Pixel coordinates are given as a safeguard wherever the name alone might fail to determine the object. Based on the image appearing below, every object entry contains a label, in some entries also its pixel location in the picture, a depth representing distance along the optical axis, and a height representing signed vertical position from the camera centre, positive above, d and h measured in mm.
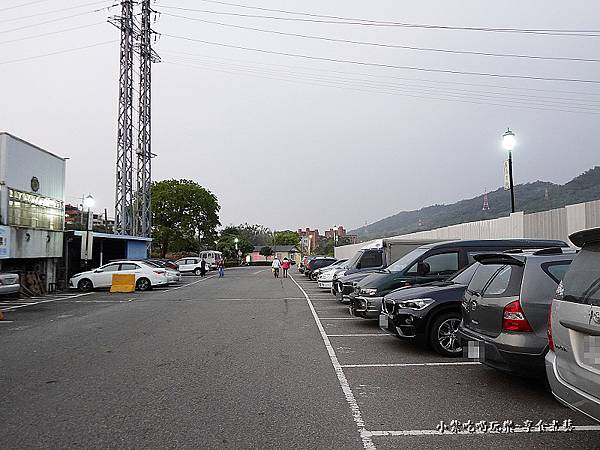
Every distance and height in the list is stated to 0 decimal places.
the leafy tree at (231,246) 83938 +260
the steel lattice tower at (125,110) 38531 +9134
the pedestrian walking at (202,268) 42594 -1495
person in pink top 42531 -1295
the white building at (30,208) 20703 +1576
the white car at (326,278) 24844 -1325
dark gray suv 5945 -679
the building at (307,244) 116306 +849
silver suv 3903 -622
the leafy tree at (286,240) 149250 +1914
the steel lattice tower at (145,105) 40781 +10097
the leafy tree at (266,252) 110581 -875
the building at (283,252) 115694 -1026
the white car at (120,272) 25188 -1229
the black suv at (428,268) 11594 -425
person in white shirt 40406 -1371
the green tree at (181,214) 64312 +3803
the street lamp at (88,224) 27069 +1146
